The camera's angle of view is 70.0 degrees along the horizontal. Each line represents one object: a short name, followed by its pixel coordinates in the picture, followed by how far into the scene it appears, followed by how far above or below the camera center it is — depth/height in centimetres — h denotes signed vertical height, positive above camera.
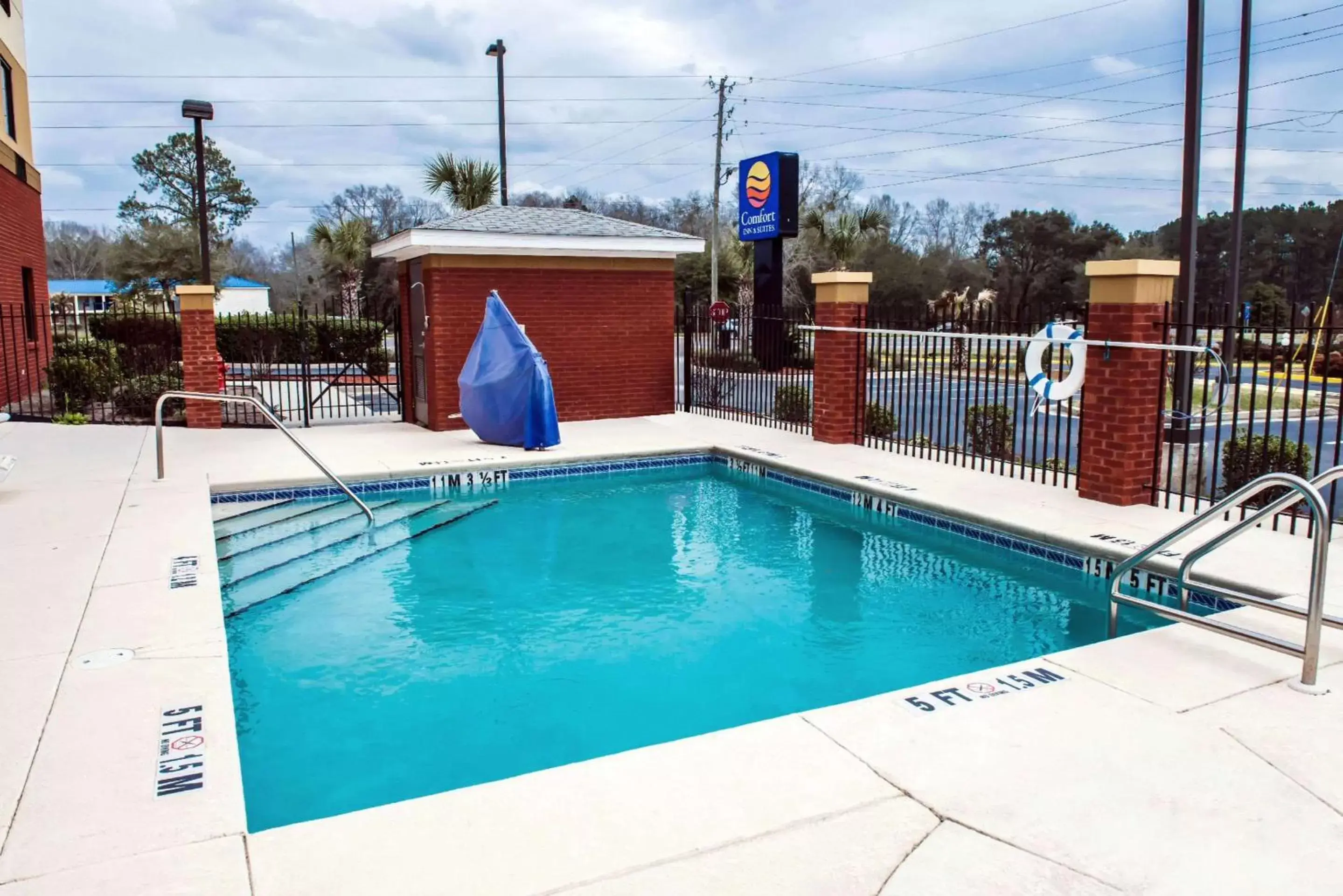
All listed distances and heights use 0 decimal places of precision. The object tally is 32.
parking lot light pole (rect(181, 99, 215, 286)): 1612 +325
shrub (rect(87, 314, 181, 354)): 1908 +11
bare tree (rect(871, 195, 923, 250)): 6025 +735
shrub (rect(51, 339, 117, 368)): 1535 -24
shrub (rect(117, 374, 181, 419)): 1416 -89
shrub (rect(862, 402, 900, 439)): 1191 -105
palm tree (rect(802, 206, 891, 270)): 2856 +324
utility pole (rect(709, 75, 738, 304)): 3131 +637
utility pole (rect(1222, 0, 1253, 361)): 1322 +298
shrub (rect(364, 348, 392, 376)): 1825 -52
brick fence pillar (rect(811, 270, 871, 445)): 1072 -28
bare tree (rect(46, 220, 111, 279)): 6612 +569
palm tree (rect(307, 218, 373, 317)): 3030 +288
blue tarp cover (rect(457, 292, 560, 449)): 1090 -59
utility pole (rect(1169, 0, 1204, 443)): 1078 +188
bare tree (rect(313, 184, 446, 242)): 5891 +810
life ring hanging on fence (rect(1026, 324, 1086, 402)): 810 -29
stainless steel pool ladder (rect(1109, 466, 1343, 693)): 382 -103
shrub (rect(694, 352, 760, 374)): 1441 -38
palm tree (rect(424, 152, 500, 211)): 2581 +428
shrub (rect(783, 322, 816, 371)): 1249 -26
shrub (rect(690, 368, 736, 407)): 1450 -77
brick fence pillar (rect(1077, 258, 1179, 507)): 739 -37
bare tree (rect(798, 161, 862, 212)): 4791 +820
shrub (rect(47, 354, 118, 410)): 1433 -68
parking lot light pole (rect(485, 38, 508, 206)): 2573 +745
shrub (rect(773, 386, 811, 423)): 1310 -93
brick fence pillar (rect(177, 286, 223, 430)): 1216 -7
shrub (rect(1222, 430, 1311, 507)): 804 -109
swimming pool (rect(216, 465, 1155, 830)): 446 -179
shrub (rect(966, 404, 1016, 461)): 991 -103
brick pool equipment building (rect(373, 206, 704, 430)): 1253 +51
